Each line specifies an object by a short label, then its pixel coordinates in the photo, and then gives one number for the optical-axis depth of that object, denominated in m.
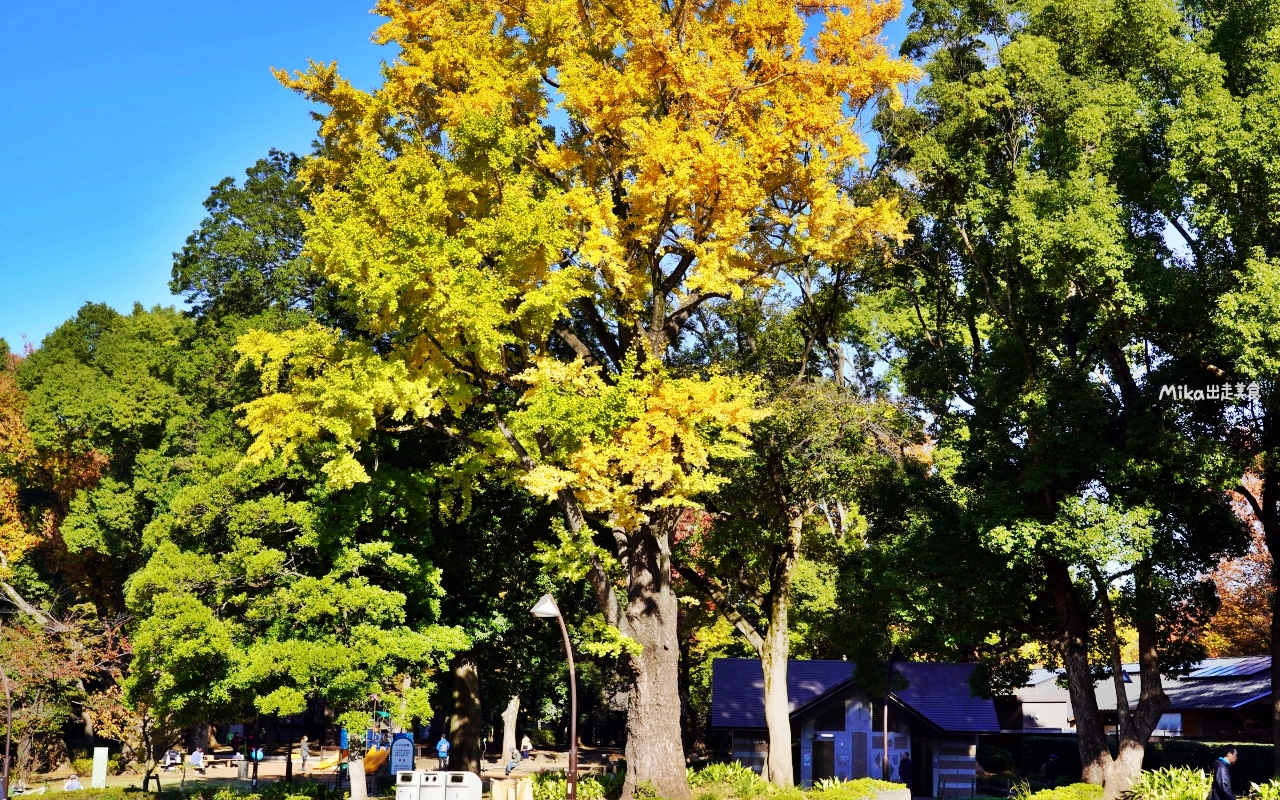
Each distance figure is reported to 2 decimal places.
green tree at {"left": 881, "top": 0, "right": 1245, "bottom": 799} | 18.23
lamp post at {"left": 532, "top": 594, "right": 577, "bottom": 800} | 14.92
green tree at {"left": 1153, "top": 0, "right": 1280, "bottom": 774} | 15.66
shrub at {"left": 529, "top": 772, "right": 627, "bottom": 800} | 19.06
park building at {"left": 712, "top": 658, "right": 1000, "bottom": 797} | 29.16
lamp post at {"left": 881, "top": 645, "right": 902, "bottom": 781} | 26.06
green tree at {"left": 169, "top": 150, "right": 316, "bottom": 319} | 26.25
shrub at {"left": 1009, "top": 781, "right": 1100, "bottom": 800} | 18.92
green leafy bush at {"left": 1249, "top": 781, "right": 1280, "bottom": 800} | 15.09
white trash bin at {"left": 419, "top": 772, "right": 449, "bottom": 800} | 17.06
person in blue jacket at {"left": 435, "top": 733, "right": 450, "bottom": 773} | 33.66
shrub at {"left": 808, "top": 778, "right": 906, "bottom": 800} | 18.08
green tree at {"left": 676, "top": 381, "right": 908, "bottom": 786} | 21.52
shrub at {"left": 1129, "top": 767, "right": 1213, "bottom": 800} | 16.66
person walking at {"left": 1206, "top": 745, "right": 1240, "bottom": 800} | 13.65
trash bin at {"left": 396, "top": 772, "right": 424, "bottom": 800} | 17.20
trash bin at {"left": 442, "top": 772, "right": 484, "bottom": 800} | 17.16
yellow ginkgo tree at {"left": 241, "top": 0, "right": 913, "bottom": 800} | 17.08
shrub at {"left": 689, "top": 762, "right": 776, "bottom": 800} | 18.72
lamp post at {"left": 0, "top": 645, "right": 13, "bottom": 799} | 22.19
